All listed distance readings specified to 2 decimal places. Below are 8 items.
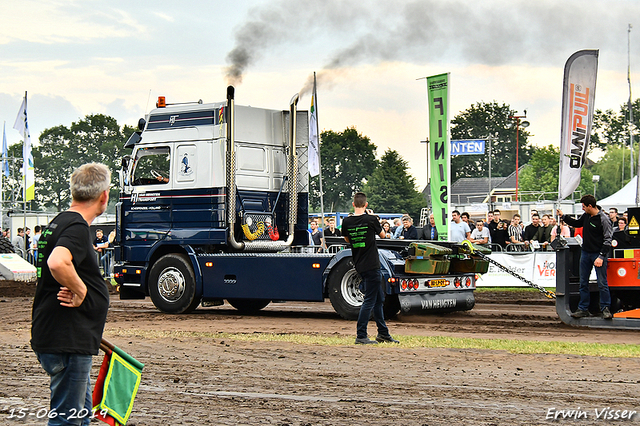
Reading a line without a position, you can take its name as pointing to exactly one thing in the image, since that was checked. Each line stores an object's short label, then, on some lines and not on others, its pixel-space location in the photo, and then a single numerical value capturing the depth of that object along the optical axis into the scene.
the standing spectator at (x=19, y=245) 29.38
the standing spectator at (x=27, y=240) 30.91
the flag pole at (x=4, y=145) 42.49
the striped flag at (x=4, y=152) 42.62
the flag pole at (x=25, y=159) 35.75
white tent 37.43
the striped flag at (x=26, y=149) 35.81
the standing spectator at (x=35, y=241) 27.94
